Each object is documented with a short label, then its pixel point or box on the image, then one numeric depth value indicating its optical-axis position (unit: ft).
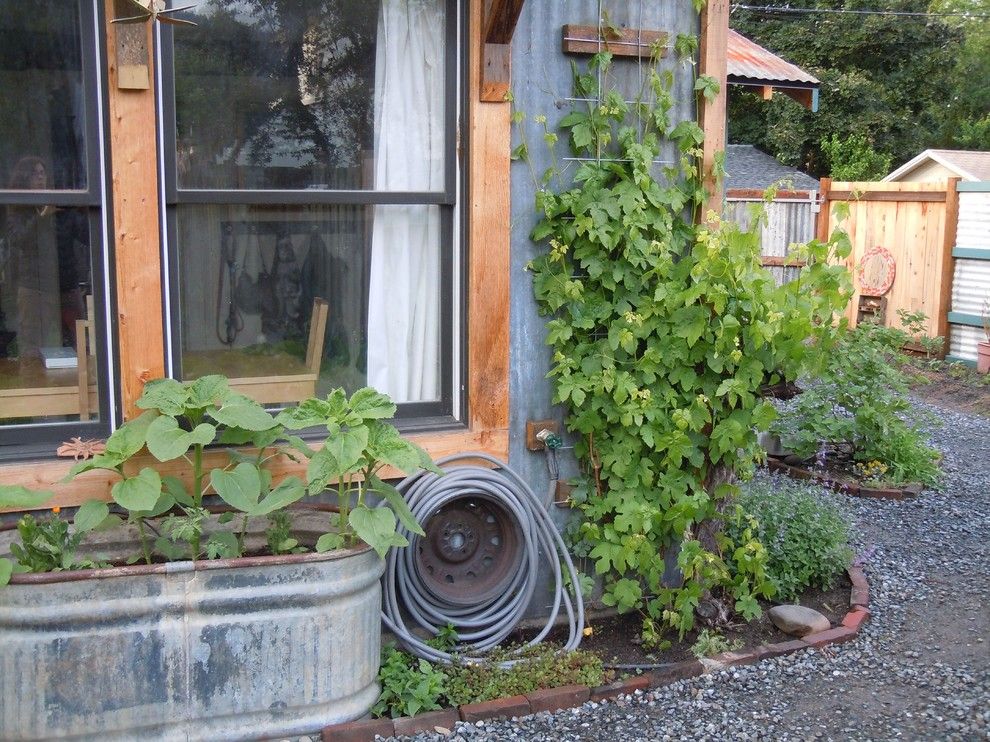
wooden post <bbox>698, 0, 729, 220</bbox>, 14.94
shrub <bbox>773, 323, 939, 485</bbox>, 23.25
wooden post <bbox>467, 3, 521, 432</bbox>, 13.82
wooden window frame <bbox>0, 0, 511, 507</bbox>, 12.09
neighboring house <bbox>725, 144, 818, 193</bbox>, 63.46
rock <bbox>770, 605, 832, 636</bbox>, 14.92
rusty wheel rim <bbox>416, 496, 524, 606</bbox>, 14.08
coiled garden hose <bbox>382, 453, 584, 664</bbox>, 13.29
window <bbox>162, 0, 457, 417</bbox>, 12.84
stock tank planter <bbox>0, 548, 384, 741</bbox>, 10.76
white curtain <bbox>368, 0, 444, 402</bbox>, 13.76
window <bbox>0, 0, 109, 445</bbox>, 12.03
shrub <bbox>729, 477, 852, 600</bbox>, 16.35
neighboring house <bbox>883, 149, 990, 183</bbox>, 51.47
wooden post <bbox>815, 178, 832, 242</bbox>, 45.27
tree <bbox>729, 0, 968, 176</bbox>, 76.43
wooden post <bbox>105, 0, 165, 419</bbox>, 12.05
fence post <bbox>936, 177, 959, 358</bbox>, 38.63
